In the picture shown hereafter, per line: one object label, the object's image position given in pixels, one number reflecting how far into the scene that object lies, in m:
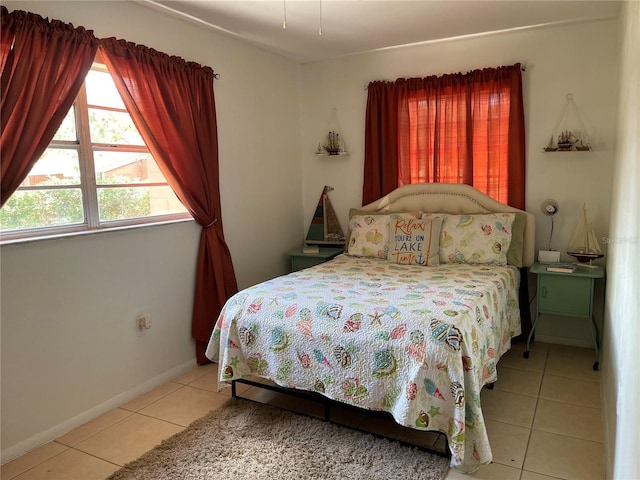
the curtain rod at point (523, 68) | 3.58
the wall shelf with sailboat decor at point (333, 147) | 4.27
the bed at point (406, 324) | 2.06
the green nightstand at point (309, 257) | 4.07
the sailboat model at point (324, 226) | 4.38
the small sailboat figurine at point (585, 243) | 3.29
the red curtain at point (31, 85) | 2.15
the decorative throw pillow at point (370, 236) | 3.68
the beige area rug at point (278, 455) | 2.10
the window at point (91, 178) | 2.42
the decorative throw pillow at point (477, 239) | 3.34
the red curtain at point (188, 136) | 2.78
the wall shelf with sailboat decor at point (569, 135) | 3.41
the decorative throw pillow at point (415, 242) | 3.41
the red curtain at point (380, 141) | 4.03
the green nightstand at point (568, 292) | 3.18
